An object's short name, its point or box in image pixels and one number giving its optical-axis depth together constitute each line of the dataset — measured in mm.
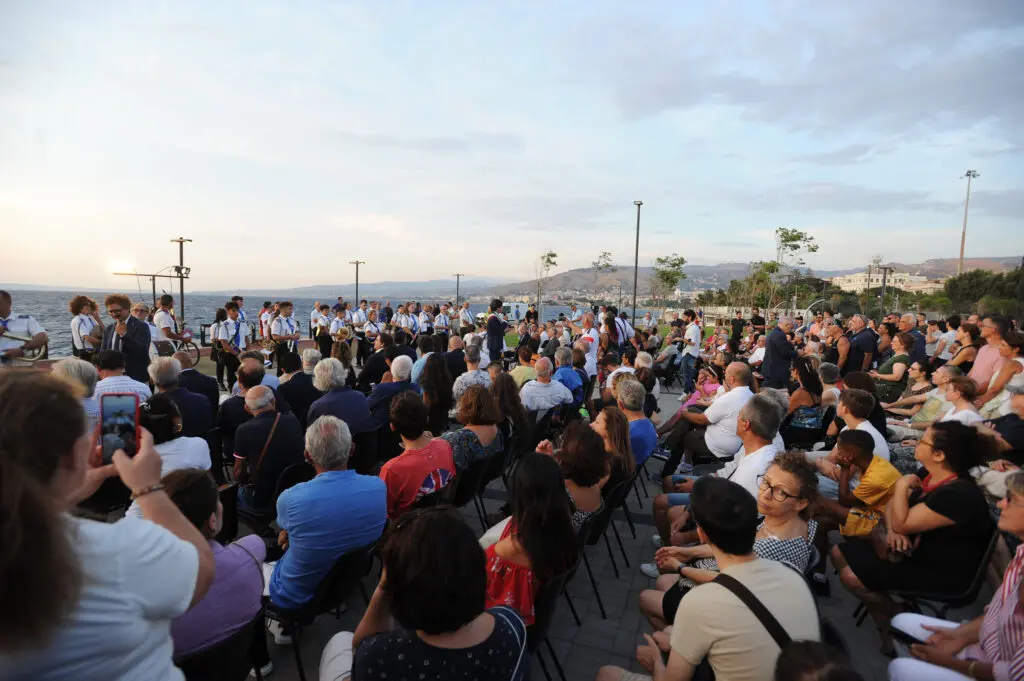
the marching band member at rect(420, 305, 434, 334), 15406
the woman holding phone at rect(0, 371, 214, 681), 896
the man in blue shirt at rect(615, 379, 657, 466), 4082
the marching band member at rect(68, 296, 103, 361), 6820
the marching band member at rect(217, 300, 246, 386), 8844
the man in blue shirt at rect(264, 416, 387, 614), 2371
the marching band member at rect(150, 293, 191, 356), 8383
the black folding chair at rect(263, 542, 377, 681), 2320
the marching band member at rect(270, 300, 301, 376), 10586
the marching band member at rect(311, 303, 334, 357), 12211
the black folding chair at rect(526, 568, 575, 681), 2115
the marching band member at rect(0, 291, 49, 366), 5355
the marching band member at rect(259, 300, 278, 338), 11641
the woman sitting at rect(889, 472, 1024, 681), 1958
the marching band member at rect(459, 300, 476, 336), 15277
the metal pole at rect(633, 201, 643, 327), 21853
